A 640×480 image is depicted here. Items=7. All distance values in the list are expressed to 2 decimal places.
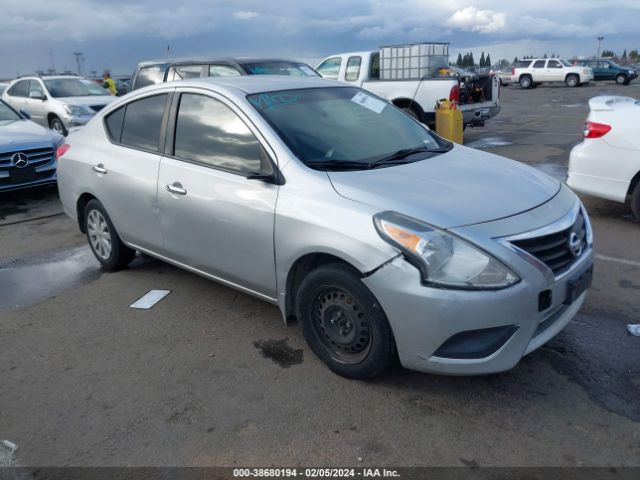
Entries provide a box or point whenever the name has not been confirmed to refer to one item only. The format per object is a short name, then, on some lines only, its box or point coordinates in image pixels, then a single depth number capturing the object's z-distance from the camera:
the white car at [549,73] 34.97
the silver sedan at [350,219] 2.79
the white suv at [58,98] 12.79
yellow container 10.35
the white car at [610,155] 5.71
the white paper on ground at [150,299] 4.51
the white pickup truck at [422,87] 11.27
